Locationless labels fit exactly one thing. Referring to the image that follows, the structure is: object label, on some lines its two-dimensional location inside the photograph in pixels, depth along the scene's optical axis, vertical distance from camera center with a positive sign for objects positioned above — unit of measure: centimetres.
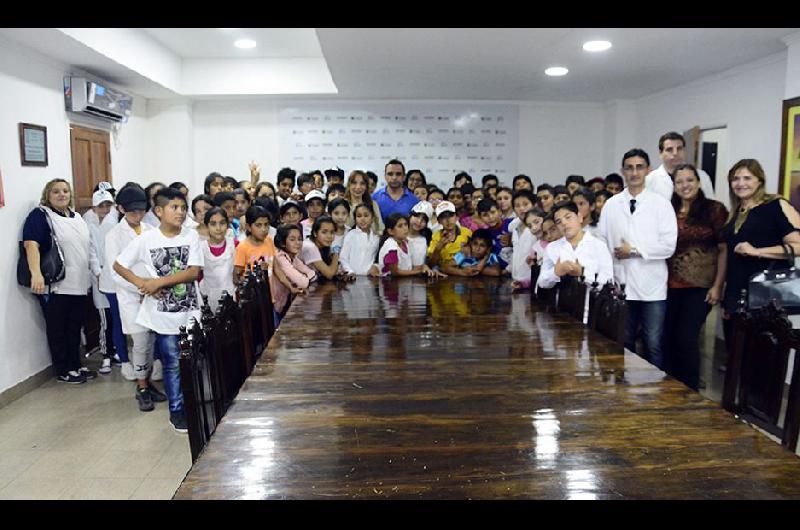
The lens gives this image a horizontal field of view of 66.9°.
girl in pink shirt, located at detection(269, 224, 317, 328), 357 -41
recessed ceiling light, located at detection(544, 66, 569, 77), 531 +117
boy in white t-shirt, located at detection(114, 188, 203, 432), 312 -37
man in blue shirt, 480 +6
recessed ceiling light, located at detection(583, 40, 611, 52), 432 +113
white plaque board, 732 +79
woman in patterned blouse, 345 -38
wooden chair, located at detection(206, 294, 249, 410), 186 -48
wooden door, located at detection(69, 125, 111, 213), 496 +34
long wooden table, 118 -54
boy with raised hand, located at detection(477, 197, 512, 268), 433 -18
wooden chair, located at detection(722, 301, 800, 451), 161 -49
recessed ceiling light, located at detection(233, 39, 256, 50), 586 +154
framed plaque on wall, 414 +39
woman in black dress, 323 -11
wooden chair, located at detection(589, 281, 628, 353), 224 -42
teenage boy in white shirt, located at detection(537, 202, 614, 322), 298 -25
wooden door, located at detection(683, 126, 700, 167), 577 +57
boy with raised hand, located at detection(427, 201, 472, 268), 424 -28
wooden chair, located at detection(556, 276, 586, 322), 279 -45
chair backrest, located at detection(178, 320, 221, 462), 150 -48
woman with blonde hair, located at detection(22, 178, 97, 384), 395 -47
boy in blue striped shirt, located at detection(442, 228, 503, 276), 414 -40
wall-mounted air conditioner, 477 +84
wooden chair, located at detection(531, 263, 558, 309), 315 -51
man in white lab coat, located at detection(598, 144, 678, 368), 326 -23
